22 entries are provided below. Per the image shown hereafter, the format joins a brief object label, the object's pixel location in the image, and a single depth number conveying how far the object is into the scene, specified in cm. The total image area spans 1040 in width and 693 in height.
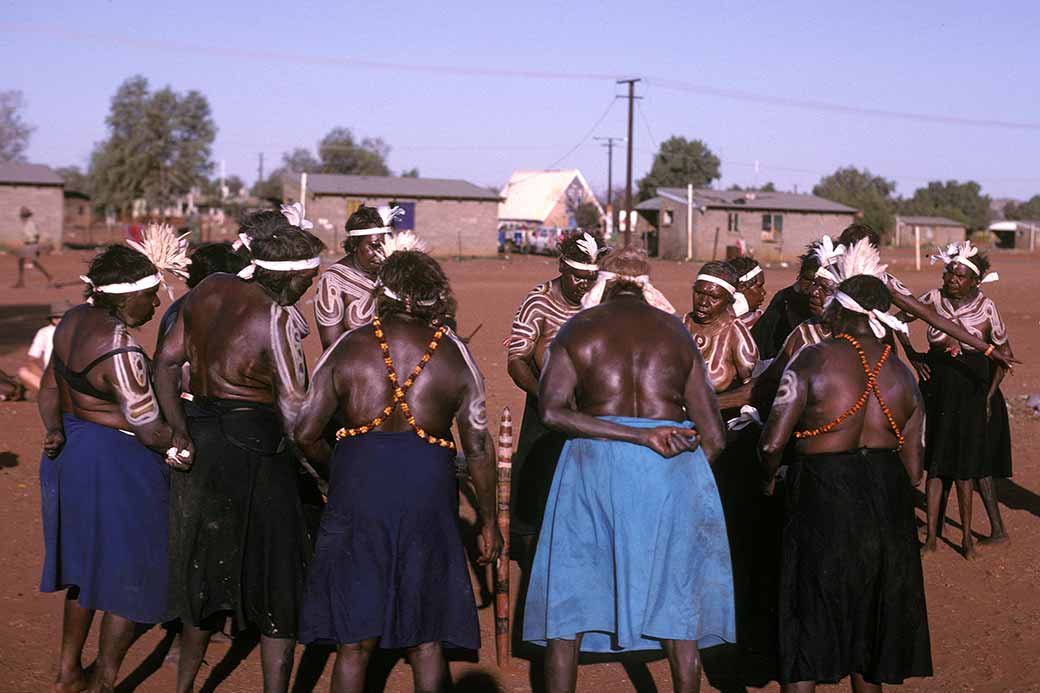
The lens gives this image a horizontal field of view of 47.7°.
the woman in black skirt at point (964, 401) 751
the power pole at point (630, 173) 4525
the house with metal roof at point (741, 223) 5481
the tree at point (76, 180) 7718
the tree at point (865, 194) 7475
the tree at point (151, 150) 7325
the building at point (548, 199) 8106
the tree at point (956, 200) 10938
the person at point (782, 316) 720
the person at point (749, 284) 687
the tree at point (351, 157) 8850
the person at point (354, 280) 663
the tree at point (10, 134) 8044
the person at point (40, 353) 946
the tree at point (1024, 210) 12380
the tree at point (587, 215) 7236
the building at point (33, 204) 4494
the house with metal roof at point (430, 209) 5019
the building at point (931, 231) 8012
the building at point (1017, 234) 8344
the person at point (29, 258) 2662
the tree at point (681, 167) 8325
